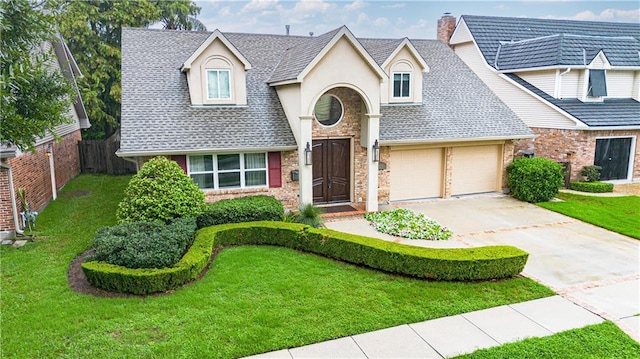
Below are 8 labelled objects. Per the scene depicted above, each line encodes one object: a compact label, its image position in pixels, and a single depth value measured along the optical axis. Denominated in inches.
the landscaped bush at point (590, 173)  722.2
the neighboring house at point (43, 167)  464.4
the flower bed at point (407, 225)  483.2
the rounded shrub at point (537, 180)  633.6
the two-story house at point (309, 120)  537.6
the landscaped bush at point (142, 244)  345.1
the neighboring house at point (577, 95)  730.8
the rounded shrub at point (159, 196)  434.0
